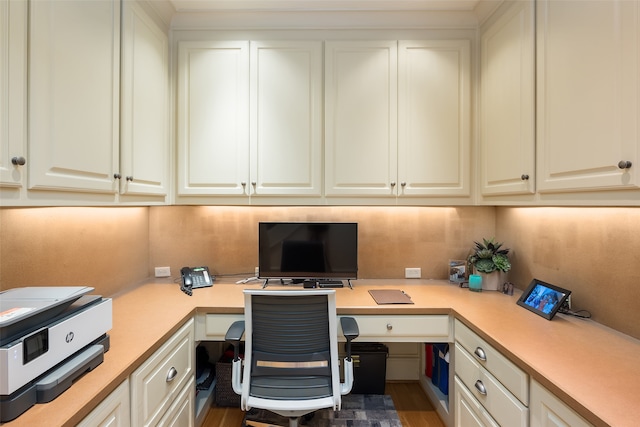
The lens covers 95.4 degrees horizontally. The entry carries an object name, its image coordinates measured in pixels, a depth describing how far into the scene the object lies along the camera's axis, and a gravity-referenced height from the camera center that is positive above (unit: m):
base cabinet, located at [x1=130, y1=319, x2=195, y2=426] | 1.16 -0.78
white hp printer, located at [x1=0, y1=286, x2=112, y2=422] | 0.77 -0.39
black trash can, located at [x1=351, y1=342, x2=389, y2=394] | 2.23 -1.20
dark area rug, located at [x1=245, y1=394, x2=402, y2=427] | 1.92 -1.38
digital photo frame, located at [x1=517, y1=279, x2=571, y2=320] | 1.49 -0.45
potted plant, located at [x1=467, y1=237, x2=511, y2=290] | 1.97 -0.32
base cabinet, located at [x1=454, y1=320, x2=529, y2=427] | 1.16 -0.77
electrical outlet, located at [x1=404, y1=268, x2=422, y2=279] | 2.29 -0.45
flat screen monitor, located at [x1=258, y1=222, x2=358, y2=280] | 2.10 -0.25
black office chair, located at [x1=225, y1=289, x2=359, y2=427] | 1.38 -0.66
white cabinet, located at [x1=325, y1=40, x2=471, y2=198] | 1.95 +0.66
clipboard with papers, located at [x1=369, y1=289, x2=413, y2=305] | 1.78 -0.52
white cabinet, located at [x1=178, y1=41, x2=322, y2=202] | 1.94 +0.65
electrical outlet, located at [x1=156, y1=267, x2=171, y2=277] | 2.29 -0.45
